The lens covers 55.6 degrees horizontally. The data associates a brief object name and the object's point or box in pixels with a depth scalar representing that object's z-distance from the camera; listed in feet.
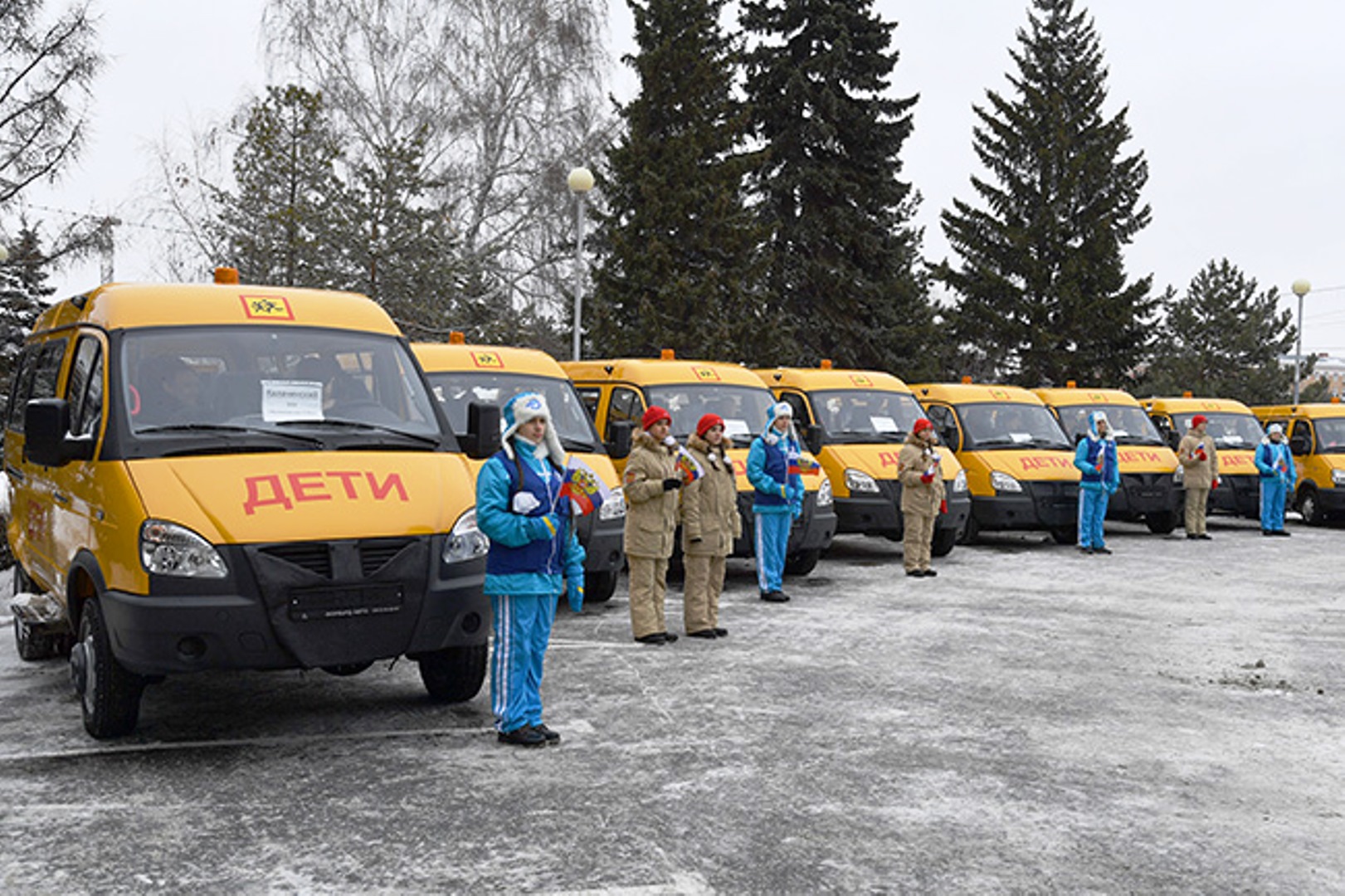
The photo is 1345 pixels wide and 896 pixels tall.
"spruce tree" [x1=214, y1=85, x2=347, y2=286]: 74.18
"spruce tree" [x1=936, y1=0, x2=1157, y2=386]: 124.67
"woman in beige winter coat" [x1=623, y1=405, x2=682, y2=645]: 30.07
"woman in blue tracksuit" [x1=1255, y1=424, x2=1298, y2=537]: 63.62
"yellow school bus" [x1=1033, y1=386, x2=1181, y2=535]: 59.88
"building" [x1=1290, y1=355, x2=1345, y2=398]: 231.79
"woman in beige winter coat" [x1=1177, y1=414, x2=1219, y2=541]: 59.72
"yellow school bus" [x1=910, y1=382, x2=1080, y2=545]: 54.34
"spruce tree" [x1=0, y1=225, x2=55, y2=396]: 84.69
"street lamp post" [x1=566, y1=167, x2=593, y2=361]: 60.29
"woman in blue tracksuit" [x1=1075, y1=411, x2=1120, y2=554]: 53.36
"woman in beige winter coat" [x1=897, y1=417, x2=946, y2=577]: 43.39
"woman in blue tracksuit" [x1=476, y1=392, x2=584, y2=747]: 20.34
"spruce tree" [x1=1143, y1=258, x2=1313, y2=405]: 202.28
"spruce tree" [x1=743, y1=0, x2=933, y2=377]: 107.14
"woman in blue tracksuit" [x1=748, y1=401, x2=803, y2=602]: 35.96
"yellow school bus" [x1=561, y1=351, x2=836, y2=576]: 41.55
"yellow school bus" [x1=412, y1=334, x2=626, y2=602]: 35.06
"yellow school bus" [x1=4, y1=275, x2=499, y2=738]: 19.19
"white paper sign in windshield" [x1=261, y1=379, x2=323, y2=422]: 21.99
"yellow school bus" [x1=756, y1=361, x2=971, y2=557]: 47.60
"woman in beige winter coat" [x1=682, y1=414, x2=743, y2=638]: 31.55
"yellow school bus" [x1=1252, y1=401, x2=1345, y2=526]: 68.23
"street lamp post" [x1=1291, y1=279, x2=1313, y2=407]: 106.73
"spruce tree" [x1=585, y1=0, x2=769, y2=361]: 96.89
